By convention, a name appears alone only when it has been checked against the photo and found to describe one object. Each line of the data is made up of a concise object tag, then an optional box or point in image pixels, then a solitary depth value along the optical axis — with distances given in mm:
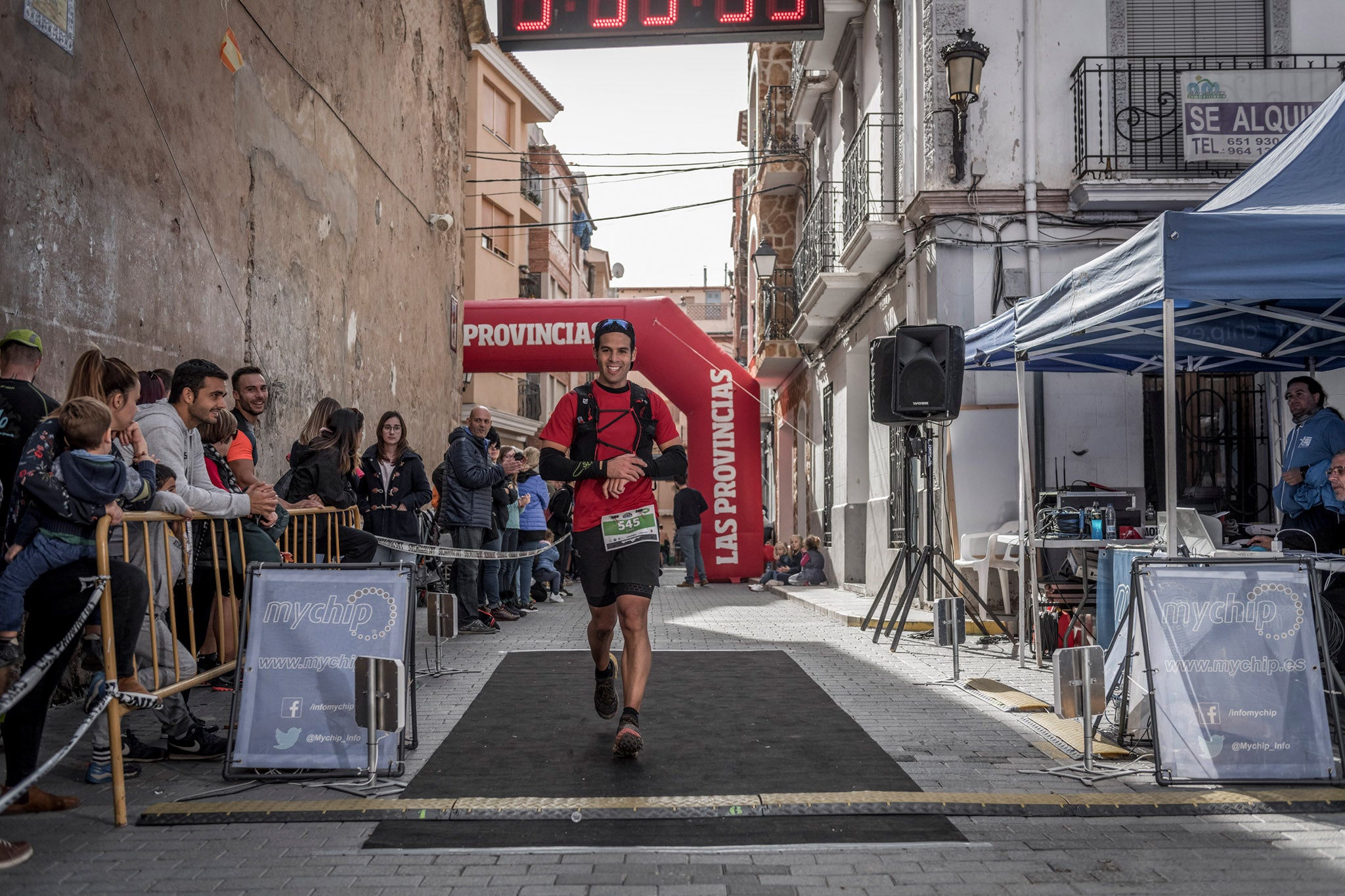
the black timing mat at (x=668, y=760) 4285
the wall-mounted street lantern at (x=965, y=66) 11602
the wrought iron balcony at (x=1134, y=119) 12016
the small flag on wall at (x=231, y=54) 9914
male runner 5664
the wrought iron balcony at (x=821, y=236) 17828
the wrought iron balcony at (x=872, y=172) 14453
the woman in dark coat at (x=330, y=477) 8148
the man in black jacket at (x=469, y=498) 10836
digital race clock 10867
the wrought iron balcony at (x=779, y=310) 23234
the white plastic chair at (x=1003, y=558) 11055
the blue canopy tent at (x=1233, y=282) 5766
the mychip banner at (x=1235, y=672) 4922
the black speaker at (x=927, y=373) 9867
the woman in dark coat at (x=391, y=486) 9641
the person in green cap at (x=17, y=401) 5750
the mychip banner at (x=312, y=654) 4973
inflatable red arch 18766
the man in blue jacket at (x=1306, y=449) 7637
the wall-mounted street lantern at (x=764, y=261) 21594
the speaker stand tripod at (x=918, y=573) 9758
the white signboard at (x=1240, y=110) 11883
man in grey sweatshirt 5637
